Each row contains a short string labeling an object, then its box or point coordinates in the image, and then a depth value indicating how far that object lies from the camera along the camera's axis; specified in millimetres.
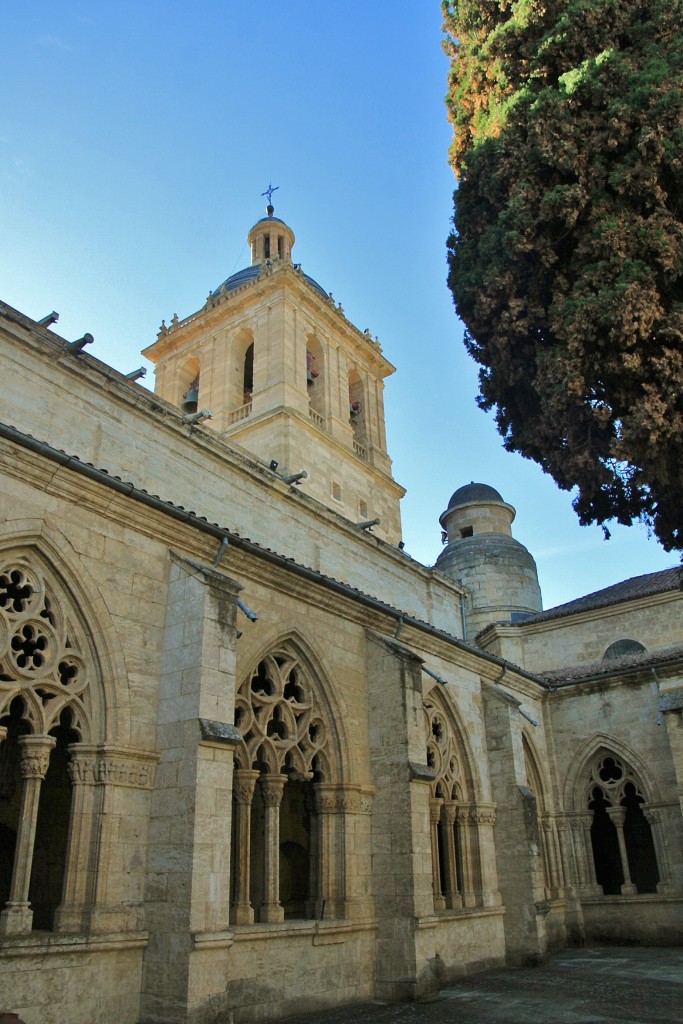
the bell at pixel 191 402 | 20000
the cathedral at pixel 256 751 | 7055
